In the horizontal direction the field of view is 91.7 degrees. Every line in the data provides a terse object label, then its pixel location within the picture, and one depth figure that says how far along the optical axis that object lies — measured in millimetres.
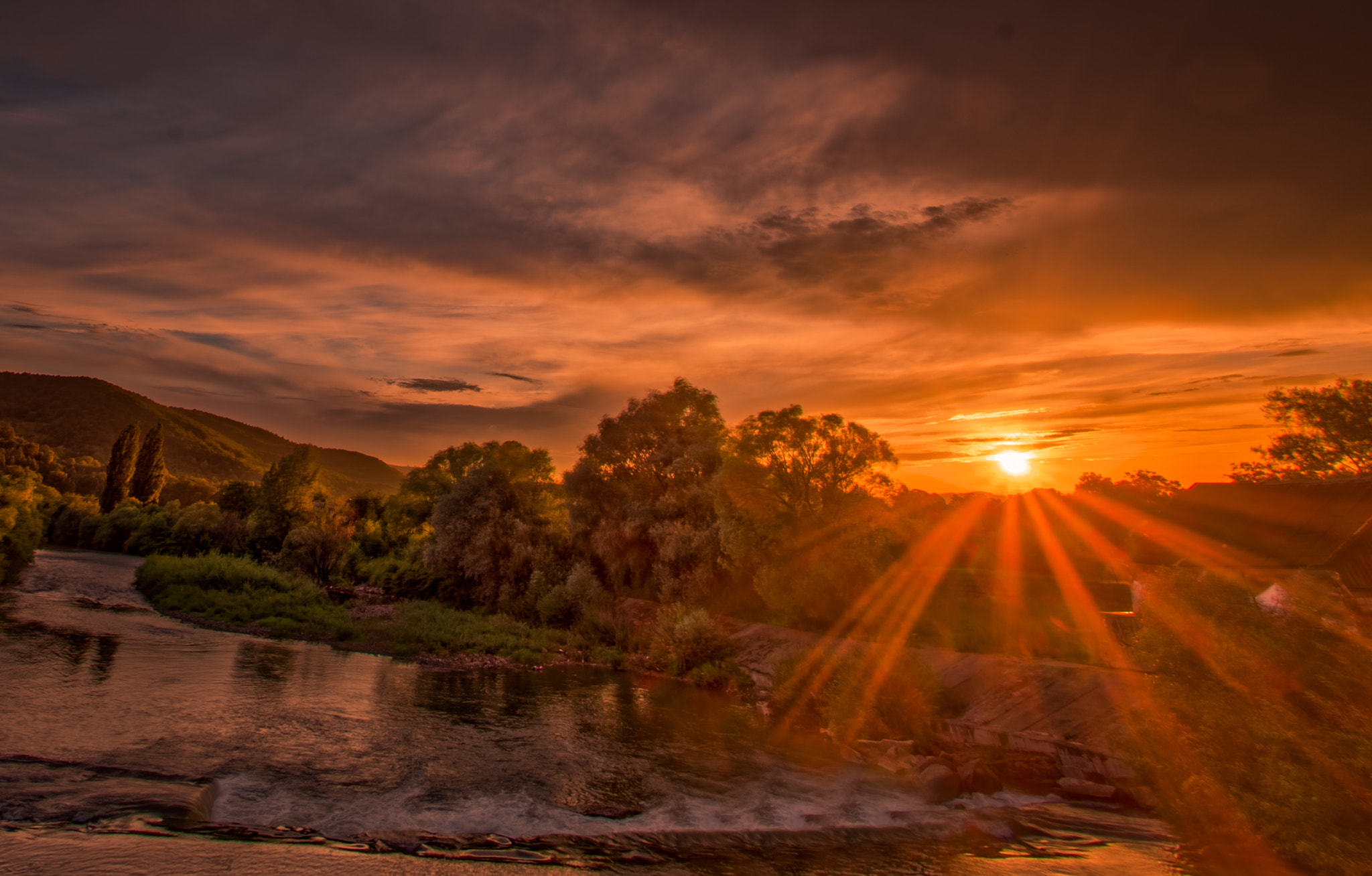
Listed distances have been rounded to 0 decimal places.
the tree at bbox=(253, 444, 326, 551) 72250
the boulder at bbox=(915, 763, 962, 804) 16344
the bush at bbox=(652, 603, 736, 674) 32094
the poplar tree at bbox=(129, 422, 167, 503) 107812
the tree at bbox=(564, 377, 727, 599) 39812
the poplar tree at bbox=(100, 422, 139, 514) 102250
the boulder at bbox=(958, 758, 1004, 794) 16969
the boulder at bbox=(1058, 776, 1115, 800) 16594
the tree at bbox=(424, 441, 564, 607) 49312
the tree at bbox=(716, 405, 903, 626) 32031
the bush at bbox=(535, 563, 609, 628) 43031
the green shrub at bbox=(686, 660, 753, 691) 29391
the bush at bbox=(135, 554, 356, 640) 37188
